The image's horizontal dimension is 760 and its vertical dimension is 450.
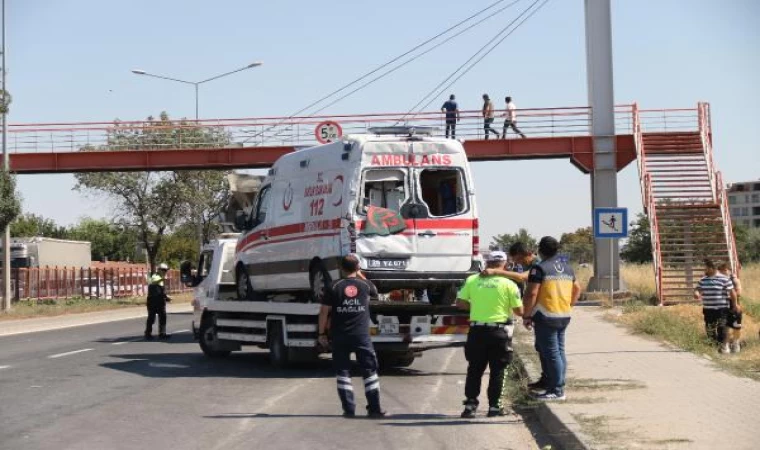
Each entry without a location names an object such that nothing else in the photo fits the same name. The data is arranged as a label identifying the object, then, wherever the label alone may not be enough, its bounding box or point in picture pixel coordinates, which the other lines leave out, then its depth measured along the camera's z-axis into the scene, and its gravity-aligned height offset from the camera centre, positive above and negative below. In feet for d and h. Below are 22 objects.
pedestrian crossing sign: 98.94 +4.28
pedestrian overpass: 116.78 +13.46
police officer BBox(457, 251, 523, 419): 39.83 -1.84
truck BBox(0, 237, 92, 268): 199.82 +5.30
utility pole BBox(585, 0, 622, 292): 131.13 +17.15
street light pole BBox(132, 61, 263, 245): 172.31 +29.55
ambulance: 56.90 +3.11
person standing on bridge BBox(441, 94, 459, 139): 126.52 +17.15
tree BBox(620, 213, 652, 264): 311.47 +7.80
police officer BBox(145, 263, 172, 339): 83.20 -1.34
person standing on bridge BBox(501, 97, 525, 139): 130.62 +16.99
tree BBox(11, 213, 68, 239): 388.33 +18.98
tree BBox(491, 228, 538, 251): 243.81 +8.52
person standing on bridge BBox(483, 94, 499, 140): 129.39 +17.10
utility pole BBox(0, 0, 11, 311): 132.46 +3.64
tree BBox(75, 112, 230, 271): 199.82 +14.40
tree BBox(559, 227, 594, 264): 344.28 +10.52
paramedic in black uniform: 40.70 -2.00
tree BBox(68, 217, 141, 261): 413.80 +13.76
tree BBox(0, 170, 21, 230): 128.98 +8.84
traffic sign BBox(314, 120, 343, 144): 124.67 +15.31
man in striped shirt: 64.90 -1.60
